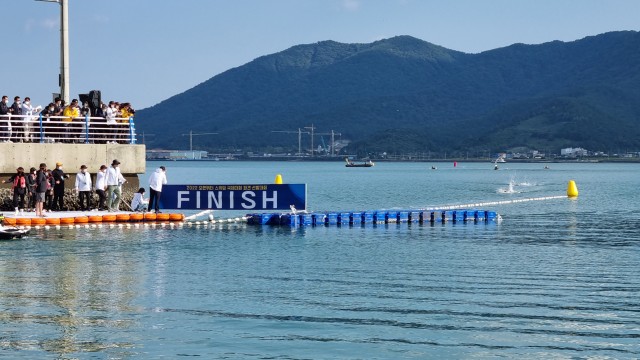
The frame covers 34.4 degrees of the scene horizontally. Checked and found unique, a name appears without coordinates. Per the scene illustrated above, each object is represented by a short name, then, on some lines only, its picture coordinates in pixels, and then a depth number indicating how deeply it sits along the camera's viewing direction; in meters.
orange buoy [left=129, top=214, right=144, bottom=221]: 41.96
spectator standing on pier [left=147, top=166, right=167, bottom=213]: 42.28
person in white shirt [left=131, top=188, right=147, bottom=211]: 43.41
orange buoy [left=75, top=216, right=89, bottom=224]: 40.31
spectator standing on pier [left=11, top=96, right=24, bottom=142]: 42.56
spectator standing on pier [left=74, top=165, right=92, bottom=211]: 41.62
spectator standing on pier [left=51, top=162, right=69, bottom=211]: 41.72
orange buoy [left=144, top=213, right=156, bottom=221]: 42.42
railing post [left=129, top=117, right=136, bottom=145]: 46.42
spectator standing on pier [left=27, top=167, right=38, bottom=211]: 40.61
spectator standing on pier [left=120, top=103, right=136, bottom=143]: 46.66
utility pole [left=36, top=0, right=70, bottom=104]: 45.47
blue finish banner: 42.69
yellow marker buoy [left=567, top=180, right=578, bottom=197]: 86.12
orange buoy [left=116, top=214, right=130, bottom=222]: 41.47
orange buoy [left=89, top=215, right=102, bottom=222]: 40.50
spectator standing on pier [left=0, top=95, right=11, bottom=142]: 42.28
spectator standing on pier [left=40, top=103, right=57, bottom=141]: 43.66
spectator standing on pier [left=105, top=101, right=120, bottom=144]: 45.81
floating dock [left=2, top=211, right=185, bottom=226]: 39.22
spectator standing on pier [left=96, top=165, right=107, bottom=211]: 42.03
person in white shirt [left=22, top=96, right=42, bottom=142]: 43.22
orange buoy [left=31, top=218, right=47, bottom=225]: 39.31
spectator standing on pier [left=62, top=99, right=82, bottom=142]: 44.27
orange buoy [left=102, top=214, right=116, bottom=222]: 40.97
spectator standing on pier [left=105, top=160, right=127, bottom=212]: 41.81
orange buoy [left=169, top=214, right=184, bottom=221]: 43.90
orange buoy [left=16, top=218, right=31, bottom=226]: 38.91
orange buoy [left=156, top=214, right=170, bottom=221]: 43.19
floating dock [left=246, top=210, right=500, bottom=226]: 45.16
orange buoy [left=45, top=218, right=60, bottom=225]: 39.44
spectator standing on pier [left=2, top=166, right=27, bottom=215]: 40.03
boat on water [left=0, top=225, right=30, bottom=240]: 35.81
